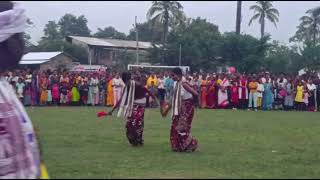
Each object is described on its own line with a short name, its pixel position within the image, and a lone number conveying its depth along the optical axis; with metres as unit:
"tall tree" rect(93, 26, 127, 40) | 84.34
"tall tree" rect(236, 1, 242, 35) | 41.25
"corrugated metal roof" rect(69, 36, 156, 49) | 59.72
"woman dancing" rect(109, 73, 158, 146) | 12.46
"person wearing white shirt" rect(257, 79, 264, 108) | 26.08
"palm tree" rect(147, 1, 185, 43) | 55.44
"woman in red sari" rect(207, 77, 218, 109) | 26.69
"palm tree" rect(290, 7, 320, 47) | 66.43
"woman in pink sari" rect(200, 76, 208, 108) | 26.78
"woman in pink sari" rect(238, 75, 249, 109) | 26.33
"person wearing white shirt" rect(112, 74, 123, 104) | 26.29
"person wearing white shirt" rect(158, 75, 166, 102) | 26.98
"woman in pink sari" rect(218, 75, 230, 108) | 26.52
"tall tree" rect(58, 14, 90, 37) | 91.88
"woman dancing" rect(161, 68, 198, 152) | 11.52
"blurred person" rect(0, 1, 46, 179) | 2.34
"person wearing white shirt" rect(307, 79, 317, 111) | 26.34
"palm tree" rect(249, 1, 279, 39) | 63.84
